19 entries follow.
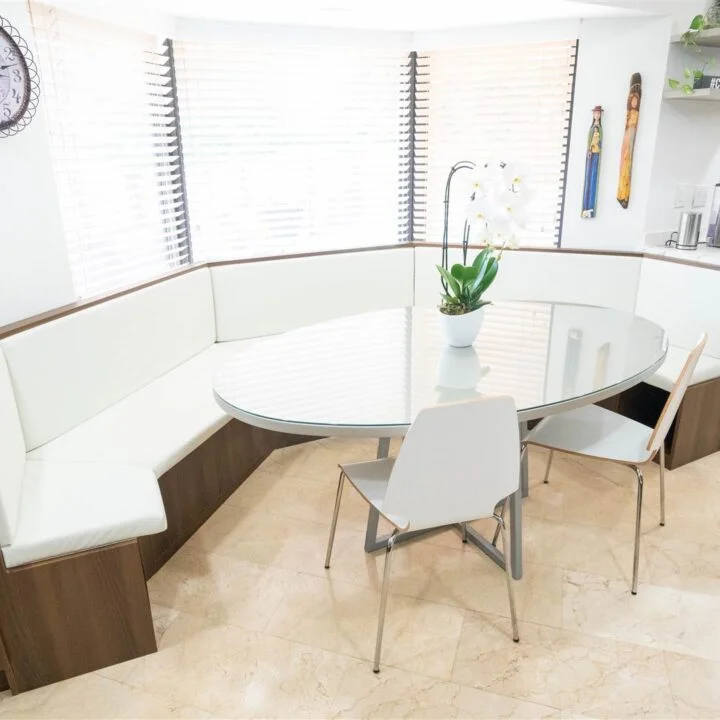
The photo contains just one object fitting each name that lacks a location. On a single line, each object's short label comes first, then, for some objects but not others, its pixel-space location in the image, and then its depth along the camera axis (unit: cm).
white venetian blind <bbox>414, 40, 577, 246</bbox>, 357
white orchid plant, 210
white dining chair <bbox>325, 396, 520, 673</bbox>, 159
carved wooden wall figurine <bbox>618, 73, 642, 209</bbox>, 333
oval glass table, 181
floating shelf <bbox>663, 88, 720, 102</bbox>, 314
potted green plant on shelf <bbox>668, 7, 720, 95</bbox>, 312
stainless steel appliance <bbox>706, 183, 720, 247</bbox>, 355
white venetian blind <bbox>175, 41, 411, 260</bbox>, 342
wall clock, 220
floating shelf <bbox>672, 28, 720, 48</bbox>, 310
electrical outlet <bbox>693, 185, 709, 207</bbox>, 362
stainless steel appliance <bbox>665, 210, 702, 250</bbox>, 342
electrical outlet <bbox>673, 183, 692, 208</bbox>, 357
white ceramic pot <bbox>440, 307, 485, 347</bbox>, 228
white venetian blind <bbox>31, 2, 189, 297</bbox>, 262
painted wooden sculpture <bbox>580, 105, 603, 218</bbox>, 347
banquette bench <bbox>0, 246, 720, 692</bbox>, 175
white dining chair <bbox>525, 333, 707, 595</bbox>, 203
